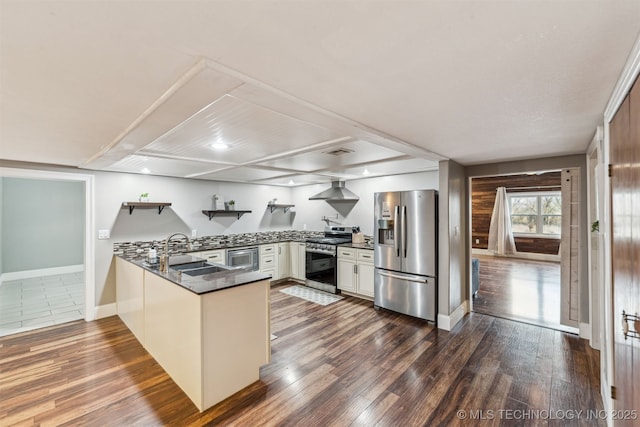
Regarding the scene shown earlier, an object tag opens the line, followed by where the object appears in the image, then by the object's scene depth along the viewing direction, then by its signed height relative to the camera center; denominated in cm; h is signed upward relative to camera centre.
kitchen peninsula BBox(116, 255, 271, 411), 210 -98
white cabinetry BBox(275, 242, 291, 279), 582 -99
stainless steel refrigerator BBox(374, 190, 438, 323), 367 -52
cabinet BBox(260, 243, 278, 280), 552 -89
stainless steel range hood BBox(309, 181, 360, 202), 543 +45
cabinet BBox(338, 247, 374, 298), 454 -96
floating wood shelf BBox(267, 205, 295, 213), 652 +22
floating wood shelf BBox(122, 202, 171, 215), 422 +18
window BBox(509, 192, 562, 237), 784 +7
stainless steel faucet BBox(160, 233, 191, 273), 278 -49
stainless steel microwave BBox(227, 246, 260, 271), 504 -80
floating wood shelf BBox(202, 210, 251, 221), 535 +8
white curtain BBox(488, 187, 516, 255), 823 -36
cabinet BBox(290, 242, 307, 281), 565 -94
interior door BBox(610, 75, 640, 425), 120 -15
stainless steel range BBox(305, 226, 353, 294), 503 -90
